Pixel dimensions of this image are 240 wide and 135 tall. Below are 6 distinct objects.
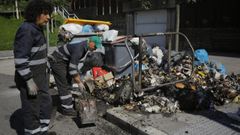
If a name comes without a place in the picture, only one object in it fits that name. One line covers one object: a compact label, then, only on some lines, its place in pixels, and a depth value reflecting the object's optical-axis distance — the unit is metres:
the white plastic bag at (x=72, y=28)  7.70
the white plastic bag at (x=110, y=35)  7.12
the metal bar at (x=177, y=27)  8.77
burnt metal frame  5.04
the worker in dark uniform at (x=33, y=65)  3.18
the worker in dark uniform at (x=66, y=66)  4.88
